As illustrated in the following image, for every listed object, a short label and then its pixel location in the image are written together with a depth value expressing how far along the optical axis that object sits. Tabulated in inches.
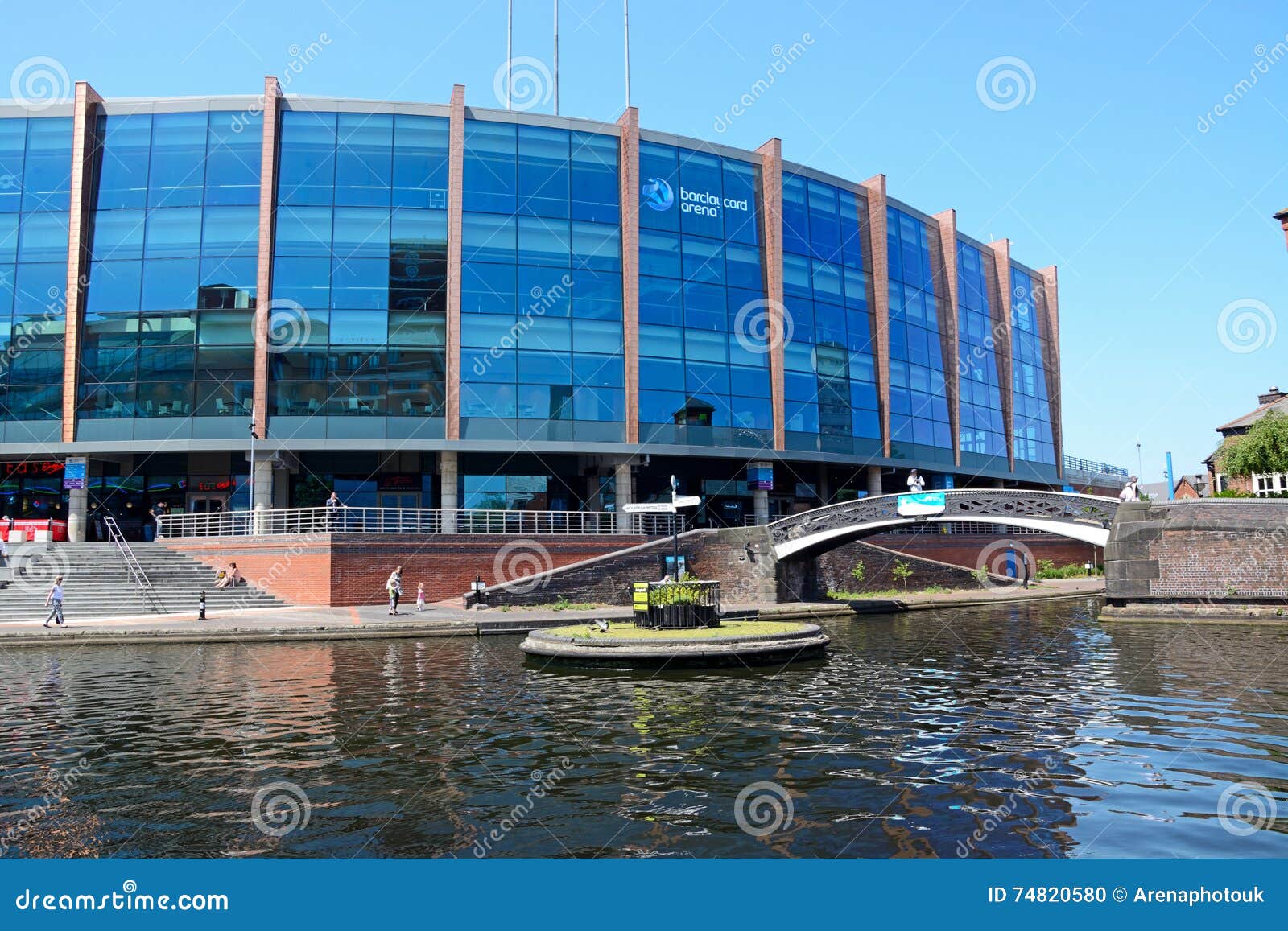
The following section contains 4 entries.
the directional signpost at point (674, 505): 925.8
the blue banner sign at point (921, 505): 1354.6
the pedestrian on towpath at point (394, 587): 1211.2
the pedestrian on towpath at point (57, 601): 1044.5
